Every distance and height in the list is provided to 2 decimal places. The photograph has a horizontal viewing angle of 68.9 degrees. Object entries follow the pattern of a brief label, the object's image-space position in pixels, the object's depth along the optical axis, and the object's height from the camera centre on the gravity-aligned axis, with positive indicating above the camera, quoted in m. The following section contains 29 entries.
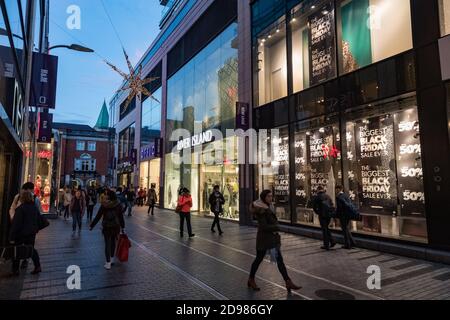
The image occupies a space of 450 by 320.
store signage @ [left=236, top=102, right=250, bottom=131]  15.94 +3.46
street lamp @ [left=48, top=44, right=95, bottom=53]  13.06 +5.63
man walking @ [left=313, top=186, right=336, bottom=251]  9.66 -0.78
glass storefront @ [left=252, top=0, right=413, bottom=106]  10.45 +5.55
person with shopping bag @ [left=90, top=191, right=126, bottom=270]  7.57 -0.78
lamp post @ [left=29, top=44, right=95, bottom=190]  13.12 +3.22
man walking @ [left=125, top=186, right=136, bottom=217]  20.84 -0.58
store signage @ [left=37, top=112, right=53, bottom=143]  17.81 +3.37
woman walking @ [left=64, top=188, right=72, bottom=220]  17.91 -0.53
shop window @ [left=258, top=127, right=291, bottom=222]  13.92 +0.84
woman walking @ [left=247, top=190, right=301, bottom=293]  5.64 -0.86
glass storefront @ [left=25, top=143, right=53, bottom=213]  20.17 +1.06
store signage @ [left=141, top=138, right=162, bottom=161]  27.67 +3.40
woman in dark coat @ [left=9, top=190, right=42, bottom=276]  6.69 -0.76
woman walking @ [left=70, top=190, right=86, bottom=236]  13.14 -0.79
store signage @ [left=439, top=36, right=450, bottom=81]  8.01 +3.20
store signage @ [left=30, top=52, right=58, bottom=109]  13.82 +4.66
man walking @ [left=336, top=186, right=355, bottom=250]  9.55 -0.80
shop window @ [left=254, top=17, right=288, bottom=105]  14.85 +5.90
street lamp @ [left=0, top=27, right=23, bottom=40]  6.45 +3.18
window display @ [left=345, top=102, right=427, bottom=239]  9.27 +0.43
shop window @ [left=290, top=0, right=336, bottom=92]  12.41 +5.77
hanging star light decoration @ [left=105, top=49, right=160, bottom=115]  22.30 +7.99
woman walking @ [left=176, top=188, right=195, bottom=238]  12.14 -0.64
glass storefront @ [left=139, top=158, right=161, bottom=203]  29.42 +1.42
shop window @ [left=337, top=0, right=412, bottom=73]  9.89 +5.17
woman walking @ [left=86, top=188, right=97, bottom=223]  16.94 -0.69
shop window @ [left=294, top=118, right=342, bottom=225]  11.89 +0.93
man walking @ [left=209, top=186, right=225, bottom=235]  12.98 -0.59
